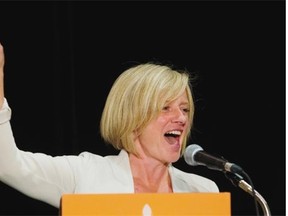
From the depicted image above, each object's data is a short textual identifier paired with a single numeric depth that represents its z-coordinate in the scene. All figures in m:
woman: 5.07
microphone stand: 4.81
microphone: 4.83
